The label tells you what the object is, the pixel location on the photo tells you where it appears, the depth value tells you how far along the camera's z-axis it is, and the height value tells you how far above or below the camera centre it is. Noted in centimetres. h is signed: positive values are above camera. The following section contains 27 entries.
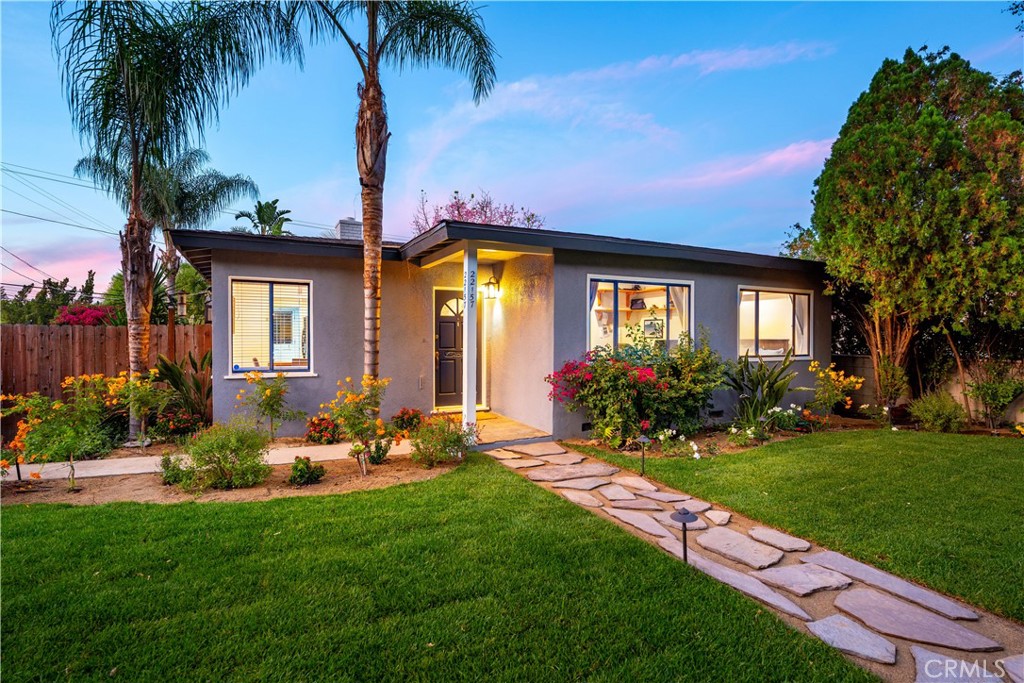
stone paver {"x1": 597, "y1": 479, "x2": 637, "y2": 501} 447 -147
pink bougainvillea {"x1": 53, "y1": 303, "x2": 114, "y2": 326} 923 +51
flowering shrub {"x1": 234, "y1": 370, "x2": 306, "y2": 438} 652 -81
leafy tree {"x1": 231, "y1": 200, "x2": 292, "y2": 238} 2084 +545
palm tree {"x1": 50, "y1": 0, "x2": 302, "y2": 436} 557 +331
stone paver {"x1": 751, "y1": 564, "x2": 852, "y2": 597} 287 -149
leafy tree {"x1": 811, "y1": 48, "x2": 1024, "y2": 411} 652 +213
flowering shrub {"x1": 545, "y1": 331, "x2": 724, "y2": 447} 634 -64
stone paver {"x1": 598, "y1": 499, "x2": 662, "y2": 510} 423 -148
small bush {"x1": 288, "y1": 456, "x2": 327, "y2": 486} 475 -134
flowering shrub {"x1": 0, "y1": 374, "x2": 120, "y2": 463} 487 -92
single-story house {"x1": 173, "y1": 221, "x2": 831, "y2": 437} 666 +53
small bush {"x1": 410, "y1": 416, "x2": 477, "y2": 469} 544 -118
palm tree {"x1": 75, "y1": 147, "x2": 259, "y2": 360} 1434 +509
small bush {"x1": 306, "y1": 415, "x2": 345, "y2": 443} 668 -129
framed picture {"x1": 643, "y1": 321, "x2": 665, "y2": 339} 749 +18
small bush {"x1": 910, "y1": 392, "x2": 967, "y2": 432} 738 -116
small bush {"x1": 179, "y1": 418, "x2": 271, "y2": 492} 461 -118
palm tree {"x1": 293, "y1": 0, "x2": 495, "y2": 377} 616 +368
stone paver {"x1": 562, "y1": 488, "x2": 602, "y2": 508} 430 -147
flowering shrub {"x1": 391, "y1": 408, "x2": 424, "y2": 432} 696 -116
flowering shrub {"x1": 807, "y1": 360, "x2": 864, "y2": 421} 784 -80
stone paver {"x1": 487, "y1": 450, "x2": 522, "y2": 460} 589 -144
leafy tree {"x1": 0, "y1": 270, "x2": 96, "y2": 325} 1446 +135
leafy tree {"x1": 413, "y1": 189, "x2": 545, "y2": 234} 2145 +590
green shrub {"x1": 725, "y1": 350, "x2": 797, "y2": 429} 720 -81
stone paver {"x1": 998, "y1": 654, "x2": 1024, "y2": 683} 212 -150
